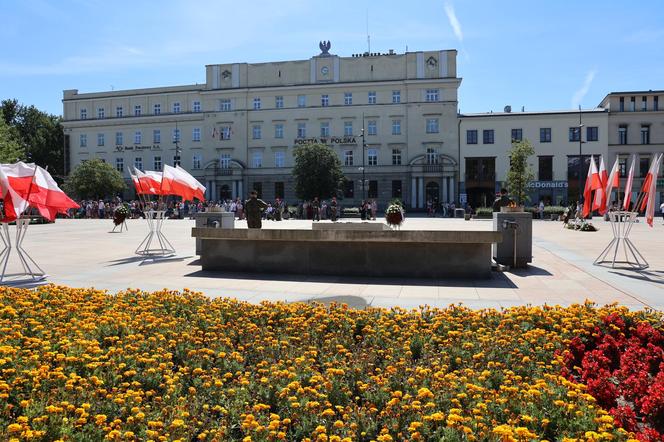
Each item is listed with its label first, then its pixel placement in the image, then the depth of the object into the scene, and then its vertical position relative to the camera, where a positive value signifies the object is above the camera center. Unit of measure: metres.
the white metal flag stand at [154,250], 16.88 -1.41
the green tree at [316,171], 57.31 +3.99
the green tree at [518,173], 51.66 +3.35
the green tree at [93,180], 60.44 +3.31
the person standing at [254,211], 14.85 -0.09
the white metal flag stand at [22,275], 11.51 -1.51
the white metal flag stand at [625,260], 13.43 -1.51
